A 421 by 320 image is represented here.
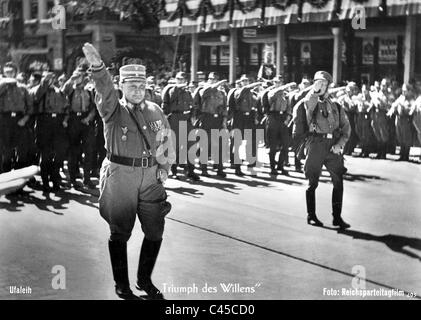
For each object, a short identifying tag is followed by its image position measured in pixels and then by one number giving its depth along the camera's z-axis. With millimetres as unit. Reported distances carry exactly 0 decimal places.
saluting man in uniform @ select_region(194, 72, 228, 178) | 10727
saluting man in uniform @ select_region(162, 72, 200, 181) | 10156
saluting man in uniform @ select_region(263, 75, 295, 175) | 10430
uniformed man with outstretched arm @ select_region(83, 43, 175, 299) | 4863
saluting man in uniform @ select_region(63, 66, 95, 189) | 9039
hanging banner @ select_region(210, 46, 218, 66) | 8583
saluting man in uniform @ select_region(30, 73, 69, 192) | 8953
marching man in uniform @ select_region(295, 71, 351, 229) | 6895
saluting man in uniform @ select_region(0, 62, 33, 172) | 8664
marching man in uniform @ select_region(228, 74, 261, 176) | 11117
